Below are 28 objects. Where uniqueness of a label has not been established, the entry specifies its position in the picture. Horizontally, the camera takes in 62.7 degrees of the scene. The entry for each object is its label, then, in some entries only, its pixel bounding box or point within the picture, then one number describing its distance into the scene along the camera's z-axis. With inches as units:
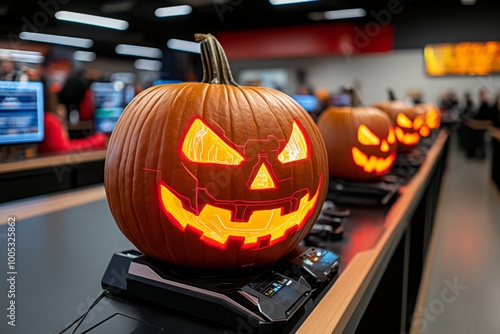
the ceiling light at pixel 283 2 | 330.6
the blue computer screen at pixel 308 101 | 294.5
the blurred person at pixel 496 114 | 330.6
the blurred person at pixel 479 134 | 356.5
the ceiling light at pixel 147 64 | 772.6
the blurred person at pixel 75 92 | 214.5
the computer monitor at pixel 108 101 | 181.7
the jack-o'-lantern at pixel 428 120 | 164.8
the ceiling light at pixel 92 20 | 394.6
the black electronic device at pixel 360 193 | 59.3
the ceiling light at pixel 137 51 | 626.5
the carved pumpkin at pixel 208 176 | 28.4
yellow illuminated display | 398.3
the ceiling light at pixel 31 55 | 467.2
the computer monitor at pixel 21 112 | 113.8
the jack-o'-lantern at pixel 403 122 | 107.3
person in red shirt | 131.5
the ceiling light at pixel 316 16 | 379.6
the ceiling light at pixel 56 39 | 503.3
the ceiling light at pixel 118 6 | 353.4
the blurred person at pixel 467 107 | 434.0
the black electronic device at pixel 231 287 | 25.3
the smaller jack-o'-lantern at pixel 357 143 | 66.7
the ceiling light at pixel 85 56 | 640.5
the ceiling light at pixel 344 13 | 356.2
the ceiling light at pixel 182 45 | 530.5
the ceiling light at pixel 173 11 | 358.0
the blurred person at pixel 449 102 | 435.8
